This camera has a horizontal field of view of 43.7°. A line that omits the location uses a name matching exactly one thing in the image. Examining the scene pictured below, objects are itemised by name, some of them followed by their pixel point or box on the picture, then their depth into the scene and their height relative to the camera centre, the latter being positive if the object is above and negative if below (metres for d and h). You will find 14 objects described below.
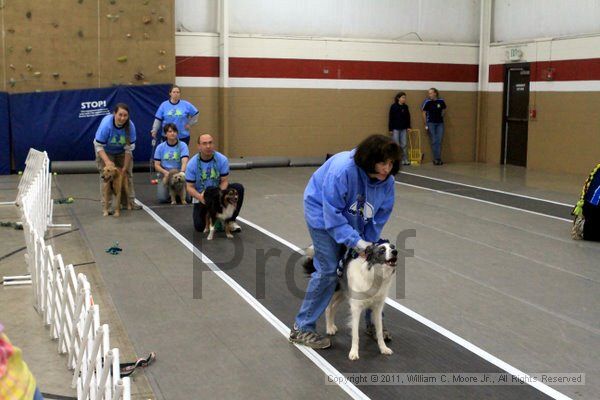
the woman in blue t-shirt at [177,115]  14.12 -0.08
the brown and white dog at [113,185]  10.89 -1.10
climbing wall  16.36 +1.49
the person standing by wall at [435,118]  19.70 -0.12
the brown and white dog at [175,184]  11.95 -1.17
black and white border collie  5.00 -1.17
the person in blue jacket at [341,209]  5.09 -0.68
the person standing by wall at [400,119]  19.30 -0.15
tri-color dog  9.51 -1.17
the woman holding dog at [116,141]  11.02 -0.45
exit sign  18.97 +1.54
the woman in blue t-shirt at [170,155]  11.88 -0.70
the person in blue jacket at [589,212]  9.19 -1.20
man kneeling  9.80 -0.85
